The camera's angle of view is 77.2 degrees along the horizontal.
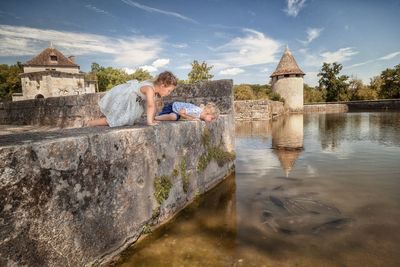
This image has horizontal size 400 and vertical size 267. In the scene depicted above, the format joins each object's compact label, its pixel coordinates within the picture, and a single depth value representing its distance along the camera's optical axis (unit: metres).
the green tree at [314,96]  54.53
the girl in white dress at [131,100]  3.27
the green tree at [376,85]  48.75
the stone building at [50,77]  36.00
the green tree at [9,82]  53.72
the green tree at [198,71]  33.50
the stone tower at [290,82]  34.28
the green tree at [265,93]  32.12
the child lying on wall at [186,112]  4.09
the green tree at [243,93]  30.06
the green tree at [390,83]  45.16
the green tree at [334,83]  52.06
